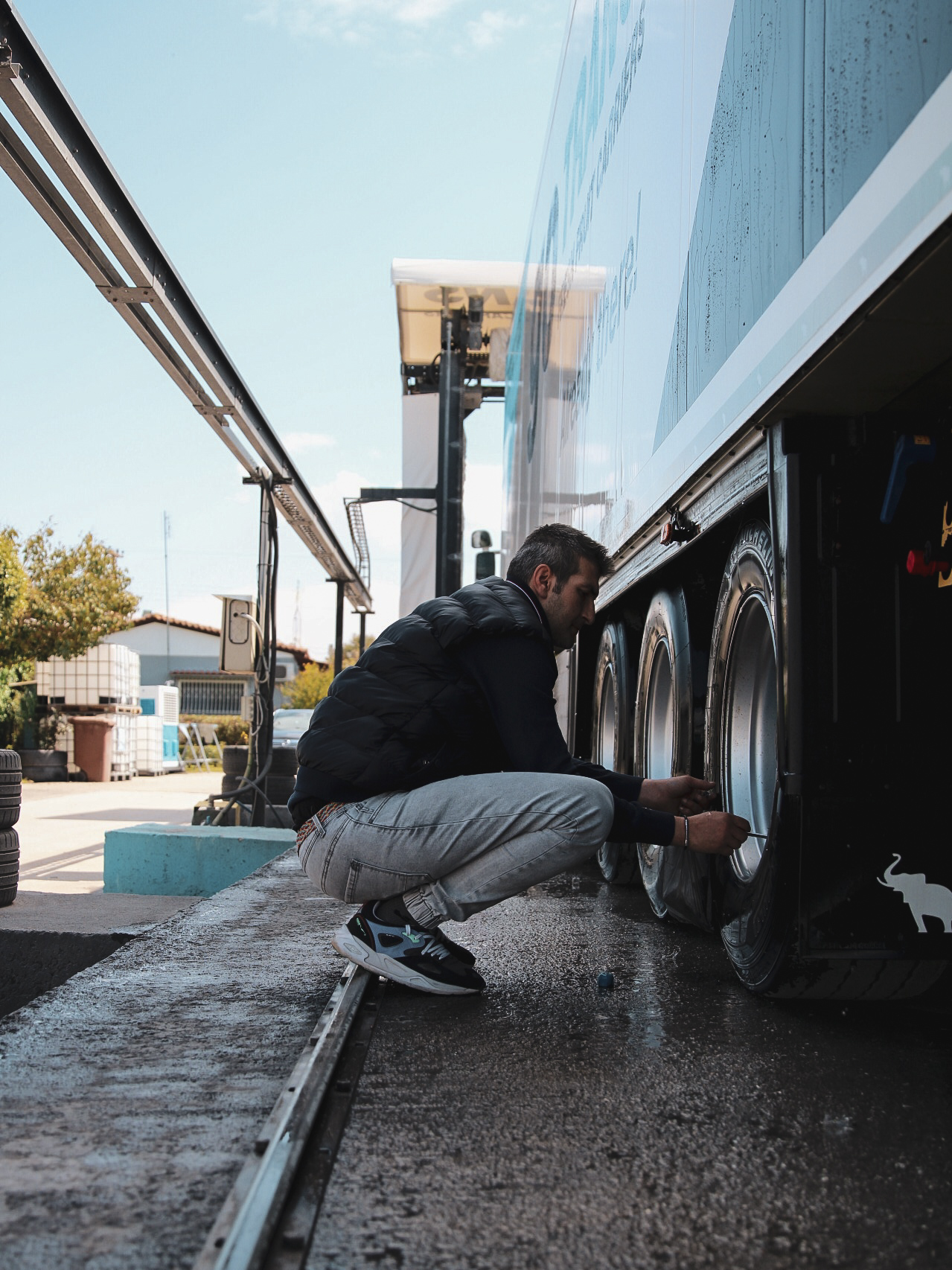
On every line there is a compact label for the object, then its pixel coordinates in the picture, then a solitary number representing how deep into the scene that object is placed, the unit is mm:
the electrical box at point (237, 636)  9117
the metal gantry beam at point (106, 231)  3924
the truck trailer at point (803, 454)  1468
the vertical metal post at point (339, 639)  16672
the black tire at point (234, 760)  10195
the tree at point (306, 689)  41906
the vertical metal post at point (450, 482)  9758
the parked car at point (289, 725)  19547
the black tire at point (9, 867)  4902
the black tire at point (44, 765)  20141
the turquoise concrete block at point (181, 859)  5891
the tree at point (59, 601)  23547
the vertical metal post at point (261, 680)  9000
